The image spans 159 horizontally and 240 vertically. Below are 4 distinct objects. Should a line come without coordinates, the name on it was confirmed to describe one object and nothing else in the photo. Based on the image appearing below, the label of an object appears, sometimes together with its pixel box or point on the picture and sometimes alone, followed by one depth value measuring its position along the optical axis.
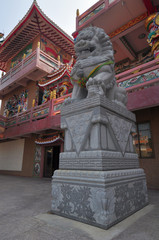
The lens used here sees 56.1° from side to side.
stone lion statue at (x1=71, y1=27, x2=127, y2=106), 2.20
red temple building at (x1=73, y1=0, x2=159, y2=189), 3.92
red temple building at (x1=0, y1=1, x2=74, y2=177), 7.27
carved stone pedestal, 1.47
